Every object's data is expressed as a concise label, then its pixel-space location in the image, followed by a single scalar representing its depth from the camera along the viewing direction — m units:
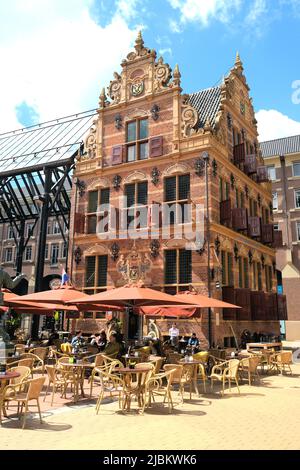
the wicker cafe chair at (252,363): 11.18
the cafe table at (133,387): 8.30
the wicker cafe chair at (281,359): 13.63
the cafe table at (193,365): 9.97
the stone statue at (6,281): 11.31
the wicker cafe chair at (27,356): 10.86
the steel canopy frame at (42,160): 23.22
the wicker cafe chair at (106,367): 8.75
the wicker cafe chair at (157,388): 8.30
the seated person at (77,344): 11.80
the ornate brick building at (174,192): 18.73
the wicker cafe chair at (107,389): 8.12
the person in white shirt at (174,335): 17.23
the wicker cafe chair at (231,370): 10.30
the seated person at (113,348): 11.11
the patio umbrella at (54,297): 12.43
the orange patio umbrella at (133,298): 10.45
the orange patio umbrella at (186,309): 13.02
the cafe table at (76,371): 9.26
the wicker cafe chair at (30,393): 7.00
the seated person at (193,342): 15.24
